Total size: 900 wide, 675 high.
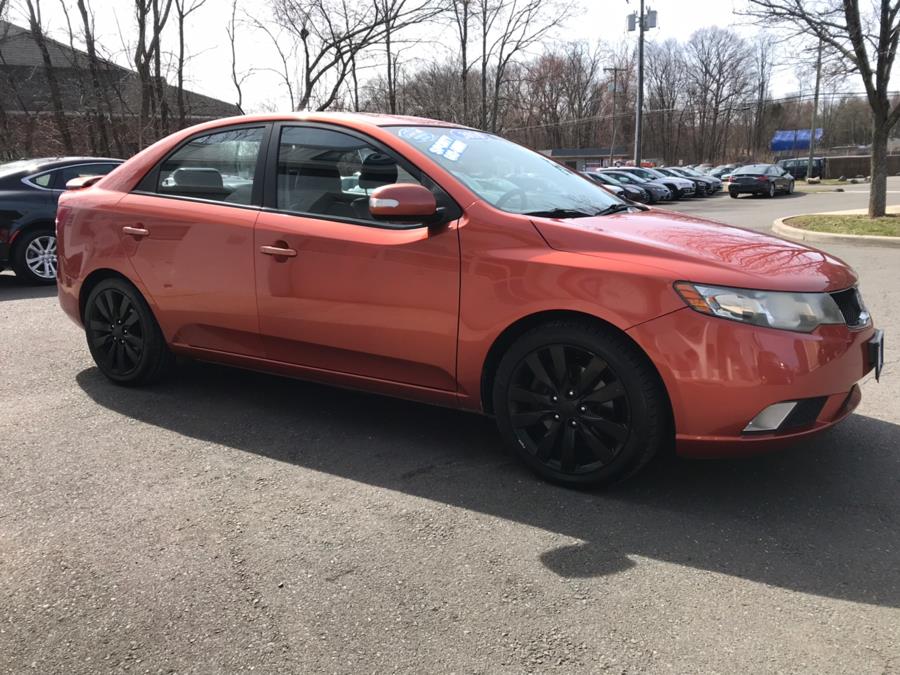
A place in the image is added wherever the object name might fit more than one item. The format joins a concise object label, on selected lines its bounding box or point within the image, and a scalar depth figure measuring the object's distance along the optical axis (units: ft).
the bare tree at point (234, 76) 80.28
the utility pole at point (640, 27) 92.58
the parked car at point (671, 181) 98.99
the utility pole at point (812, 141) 144.34
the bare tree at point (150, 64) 68.90
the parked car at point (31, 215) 27.17
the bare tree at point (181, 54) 71.82
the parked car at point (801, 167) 169.68
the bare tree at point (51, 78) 65.57
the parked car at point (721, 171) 173.47
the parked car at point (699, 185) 107.45
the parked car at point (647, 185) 91.42
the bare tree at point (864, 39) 43.39
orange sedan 9.24
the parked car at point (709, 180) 112.23
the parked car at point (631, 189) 81.05
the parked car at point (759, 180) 100.48
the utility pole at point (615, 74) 207.00
